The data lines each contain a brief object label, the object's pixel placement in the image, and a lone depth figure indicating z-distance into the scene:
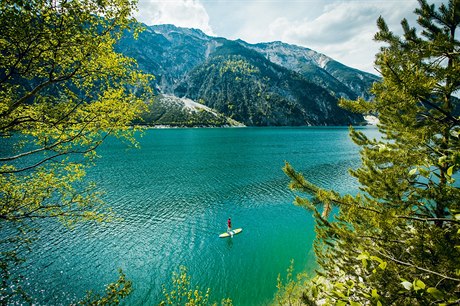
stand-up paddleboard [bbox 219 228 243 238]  30.62
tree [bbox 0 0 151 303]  6.46
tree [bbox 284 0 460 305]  5.91
